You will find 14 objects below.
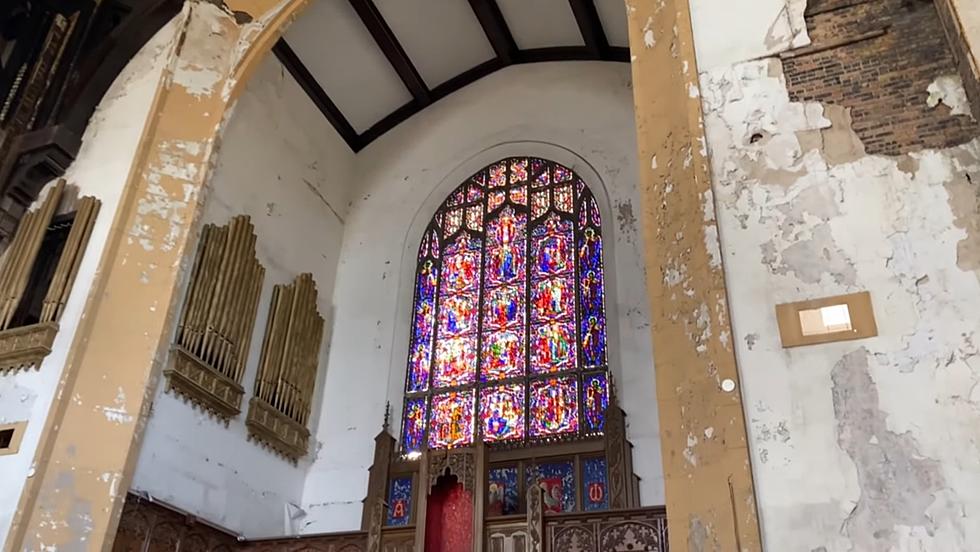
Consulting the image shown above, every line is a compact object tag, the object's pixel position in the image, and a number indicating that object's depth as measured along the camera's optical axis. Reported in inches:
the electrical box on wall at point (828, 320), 153.1
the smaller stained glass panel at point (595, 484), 308.0
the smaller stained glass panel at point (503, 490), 316.3
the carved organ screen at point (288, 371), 331.9
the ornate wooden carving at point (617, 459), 299.9
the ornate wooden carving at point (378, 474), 326.5
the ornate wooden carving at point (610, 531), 255.1
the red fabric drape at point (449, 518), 279.0
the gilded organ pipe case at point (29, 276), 255.1
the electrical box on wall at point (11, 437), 237.0
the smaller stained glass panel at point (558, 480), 313.7
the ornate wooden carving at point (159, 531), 257.0
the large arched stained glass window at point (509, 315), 344.2
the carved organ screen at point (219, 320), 292.5
